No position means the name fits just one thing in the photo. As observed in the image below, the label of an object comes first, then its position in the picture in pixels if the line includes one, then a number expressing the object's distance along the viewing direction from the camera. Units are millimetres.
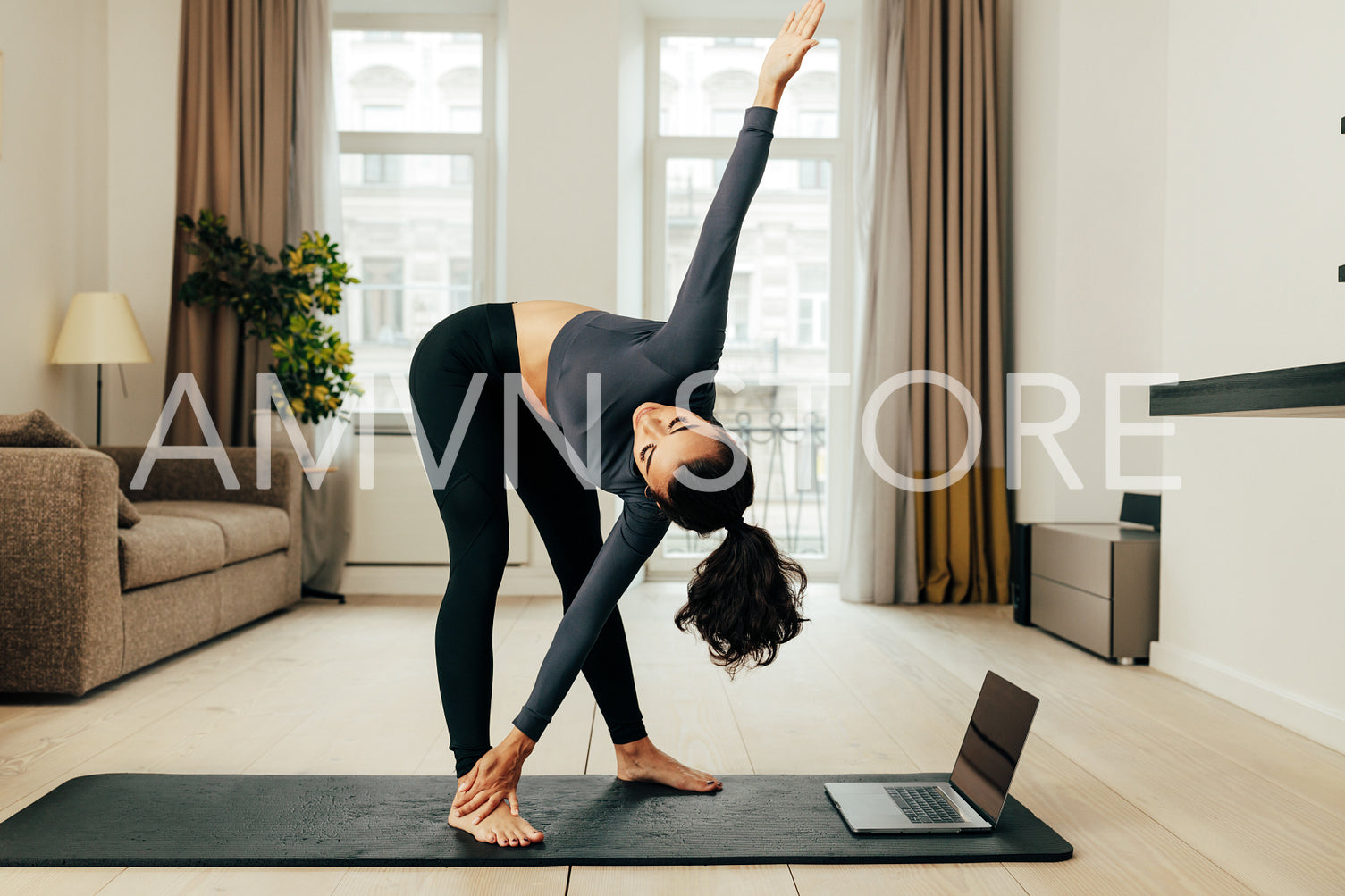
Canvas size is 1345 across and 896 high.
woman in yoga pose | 1351
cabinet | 2795
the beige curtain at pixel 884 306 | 3889
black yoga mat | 1442
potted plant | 3629
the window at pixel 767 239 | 4391
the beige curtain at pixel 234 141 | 3885
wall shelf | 1018
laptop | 1543
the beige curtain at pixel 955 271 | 3885
